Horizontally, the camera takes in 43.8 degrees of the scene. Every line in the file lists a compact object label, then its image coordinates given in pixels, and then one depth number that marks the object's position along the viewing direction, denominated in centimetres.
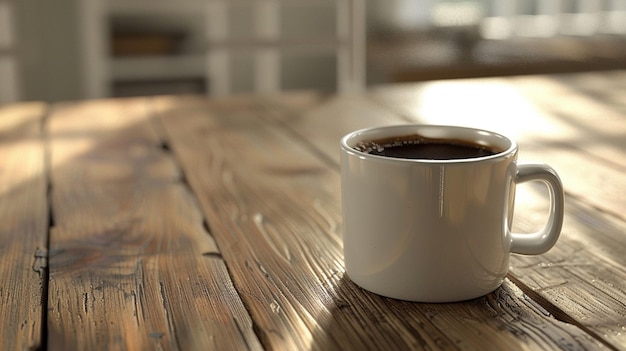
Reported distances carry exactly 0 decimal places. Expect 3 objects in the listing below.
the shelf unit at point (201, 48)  309
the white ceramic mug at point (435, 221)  54
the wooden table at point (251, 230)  52
